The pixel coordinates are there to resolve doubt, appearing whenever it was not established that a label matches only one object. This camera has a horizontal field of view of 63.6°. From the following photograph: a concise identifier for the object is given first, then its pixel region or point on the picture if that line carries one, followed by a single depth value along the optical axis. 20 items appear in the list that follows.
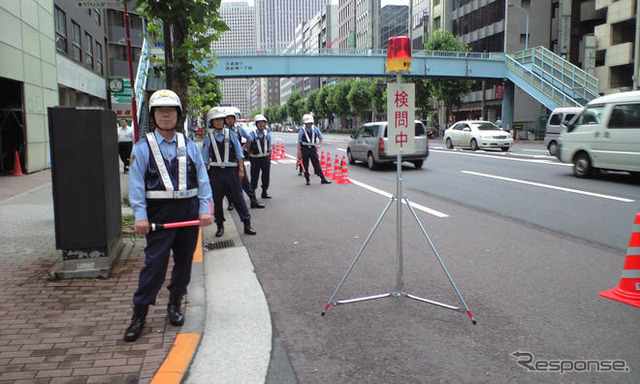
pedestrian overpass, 40.19
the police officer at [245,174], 9.55
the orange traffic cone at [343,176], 14.55
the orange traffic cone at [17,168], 15.89
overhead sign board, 7.23
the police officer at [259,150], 11.27
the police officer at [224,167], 7.76
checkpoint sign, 4.53
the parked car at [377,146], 17.58
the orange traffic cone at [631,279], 4.71
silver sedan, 25.95
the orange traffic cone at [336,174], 15.05
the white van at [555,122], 24.17
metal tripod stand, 4.44
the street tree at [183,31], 6.98
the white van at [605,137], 12.50
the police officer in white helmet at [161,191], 3.91
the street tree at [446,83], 48.62
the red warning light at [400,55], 4.33
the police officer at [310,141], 14.01
